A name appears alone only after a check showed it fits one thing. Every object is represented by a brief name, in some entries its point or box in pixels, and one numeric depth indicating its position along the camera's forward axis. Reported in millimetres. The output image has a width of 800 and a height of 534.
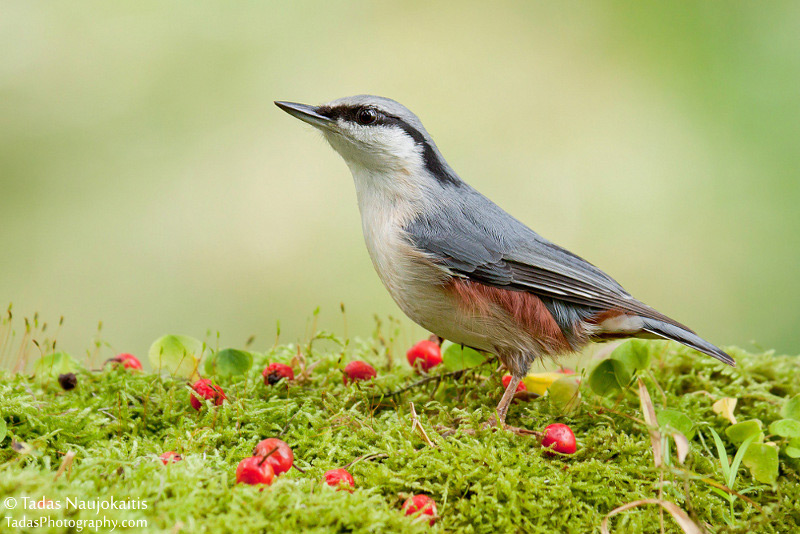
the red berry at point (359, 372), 6500
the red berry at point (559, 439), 5125
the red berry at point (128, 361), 6758
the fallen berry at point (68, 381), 6012
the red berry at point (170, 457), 4427
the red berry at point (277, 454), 4457
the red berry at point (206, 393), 5711
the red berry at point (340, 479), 4375
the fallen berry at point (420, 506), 4273
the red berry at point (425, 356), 7023
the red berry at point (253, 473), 4234
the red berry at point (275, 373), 6266
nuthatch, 6406
